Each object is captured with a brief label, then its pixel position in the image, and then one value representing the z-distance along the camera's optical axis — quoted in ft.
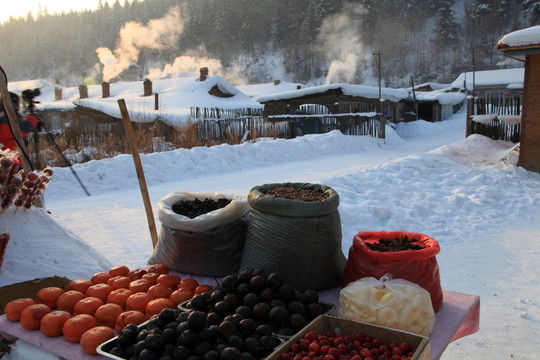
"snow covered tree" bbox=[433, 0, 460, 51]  201.46
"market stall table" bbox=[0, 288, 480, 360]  6.64
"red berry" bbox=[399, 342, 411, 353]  5.81
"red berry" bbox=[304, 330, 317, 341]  6.10
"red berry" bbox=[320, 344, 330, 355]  5.73
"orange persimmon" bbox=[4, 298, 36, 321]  7.57
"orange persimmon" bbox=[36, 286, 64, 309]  8.12
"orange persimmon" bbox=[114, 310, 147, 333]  7.10
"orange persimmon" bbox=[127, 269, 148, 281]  9.06
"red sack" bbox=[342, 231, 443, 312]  7.56
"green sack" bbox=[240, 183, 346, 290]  7.92
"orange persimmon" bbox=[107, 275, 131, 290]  8.59
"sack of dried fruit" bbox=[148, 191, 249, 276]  9.36
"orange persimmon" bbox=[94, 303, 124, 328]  7.29
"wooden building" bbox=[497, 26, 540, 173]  27.68
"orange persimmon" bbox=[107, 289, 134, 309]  7.90
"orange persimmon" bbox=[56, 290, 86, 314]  7.84
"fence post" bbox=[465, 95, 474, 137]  38.97
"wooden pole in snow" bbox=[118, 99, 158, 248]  12.01
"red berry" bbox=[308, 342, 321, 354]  5.75
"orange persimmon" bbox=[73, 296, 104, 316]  7.50
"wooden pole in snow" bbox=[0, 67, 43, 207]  11.01
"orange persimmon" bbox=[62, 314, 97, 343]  6.80
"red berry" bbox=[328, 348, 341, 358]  5.64
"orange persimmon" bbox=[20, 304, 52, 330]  7.23
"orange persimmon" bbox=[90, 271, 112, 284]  9.02
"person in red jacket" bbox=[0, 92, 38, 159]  12.54
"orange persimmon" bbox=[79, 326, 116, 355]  6.39
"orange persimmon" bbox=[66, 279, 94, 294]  8.57
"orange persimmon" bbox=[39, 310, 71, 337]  7.00
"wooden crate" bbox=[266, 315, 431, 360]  5.63
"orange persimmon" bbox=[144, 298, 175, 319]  7.45
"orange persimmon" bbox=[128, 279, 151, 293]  8.32
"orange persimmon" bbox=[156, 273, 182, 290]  8.50
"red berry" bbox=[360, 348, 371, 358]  5.70
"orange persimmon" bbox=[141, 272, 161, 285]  8.74
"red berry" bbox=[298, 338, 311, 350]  5.92
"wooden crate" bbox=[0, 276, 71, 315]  8.66
